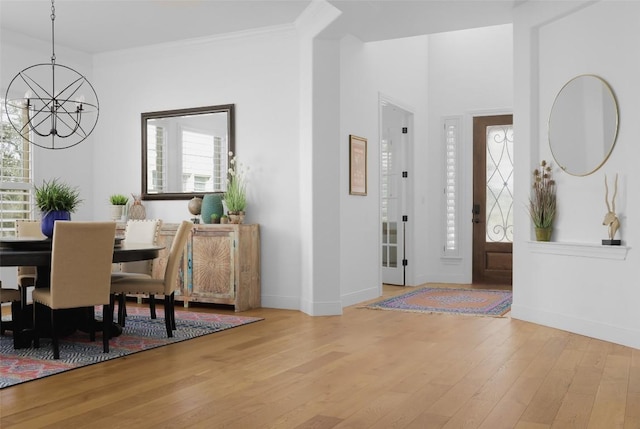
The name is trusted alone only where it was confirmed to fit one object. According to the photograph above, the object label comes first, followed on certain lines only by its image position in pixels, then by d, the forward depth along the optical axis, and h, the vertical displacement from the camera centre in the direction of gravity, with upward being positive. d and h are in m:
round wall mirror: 4.70 +0.68
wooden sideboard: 5.98 -0.53
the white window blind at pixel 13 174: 6.38 +0.40
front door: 8.13 +0.17
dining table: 3.95 -0.31
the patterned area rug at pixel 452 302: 6.02 -0.94
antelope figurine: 4.54 -0.05
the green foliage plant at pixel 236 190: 6.20 +0.22
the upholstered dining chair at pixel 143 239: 5.47 -0.23
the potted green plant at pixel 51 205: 4.48 +0.05
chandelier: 6.52 +1.20
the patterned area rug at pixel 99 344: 3.73 -0.94
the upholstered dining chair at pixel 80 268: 3.94 -0.36
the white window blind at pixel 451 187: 8.34 +0.33
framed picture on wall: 6.32 +0.48
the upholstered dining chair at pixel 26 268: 4.80 -0.45
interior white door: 7.98 +0.28
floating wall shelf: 4.49 -0.30
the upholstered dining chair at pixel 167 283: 4.68 -0.53
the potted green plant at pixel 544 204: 5.16 +0.06
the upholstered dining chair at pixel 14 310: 4.42 -0.73
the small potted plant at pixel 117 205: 6.92 +0.08
